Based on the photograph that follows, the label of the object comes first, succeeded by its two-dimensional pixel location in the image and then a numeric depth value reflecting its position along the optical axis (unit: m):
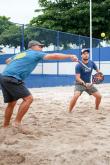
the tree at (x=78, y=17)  39.22
